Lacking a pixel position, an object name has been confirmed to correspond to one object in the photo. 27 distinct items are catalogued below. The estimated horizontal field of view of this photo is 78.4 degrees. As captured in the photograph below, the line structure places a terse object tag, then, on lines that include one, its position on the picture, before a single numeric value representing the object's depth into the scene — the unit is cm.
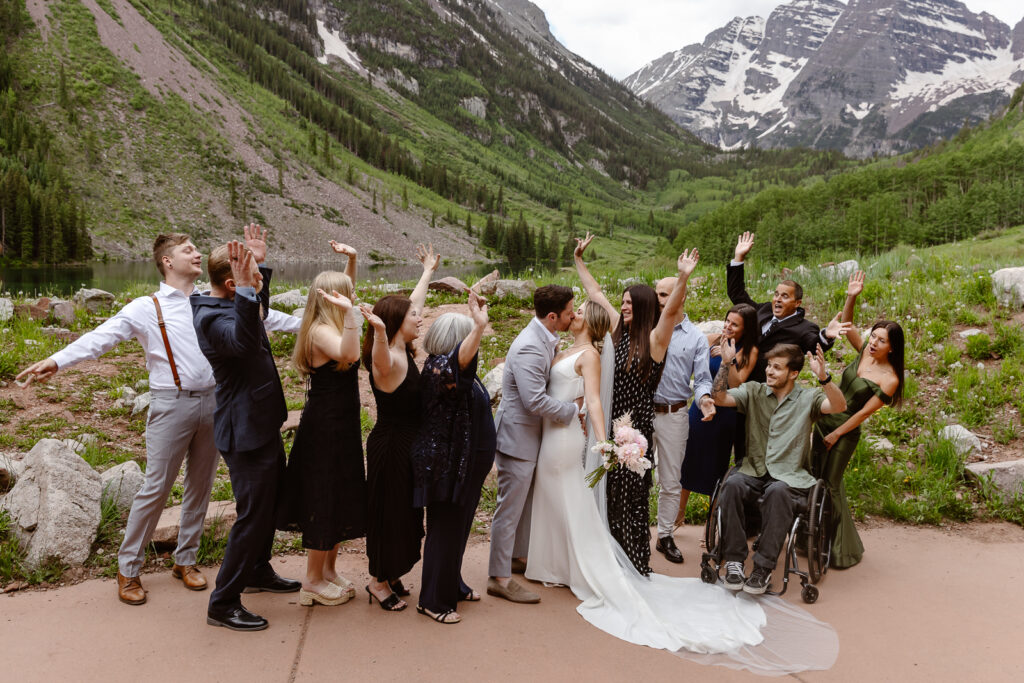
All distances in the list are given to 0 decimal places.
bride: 429
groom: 481
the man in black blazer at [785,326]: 619
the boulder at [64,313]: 1294
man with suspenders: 445
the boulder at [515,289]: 1482
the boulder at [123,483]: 556
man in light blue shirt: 581
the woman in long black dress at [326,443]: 425
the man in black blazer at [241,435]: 411
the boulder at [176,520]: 519
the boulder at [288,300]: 1527
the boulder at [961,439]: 740
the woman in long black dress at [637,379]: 515
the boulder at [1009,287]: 1048
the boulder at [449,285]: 1577
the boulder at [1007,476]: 669
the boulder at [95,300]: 1503
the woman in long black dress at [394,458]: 431
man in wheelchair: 496
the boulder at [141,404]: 868
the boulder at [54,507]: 488
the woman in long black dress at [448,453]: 433
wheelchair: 492
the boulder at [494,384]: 922
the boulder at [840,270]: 1313
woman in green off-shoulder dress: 541
